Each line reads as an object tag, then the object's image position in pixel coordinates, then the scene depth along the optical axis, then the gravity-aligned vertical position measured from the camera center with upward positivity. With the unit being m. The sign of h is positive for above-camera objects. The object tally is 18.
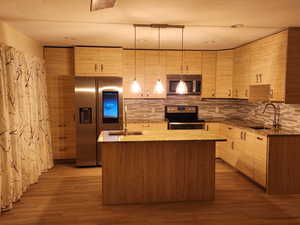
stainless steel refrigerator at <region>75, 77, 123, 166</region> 5.14 -0.30
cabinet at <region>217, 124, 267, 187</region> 3.98 -0.96
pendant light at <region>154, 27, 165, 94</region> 3.64 +0.14
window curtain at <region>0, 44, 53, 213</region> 3.27 -0.40
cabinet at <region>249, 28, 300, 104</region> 3.82 +0.50
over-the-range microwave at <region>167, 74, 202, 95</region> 5.66 +0.32
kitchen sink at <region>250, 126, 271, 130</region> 4.57 -0.53
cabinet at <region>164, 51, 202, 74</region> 5.70 +0.78
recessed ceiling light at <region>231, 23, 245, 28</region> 3.61 +1.02
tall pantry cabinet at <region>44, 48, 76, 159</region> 5.35 -0.01
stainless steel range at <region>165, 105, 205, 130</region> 6.00 -0.37
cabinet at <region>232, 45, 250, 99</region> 4.98 +0.49
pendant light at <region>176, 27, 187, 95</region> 3.58 +0.14
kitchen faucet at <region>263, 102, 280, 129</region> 4.54 -0.34
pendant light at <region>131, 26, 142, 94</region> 3.63 +0.15
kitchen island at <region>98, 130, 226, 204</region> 3.47 -0.98
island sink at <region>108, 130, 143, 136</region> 3.86 -0.54
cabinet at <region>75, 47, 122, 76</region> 5.21 +0.72
